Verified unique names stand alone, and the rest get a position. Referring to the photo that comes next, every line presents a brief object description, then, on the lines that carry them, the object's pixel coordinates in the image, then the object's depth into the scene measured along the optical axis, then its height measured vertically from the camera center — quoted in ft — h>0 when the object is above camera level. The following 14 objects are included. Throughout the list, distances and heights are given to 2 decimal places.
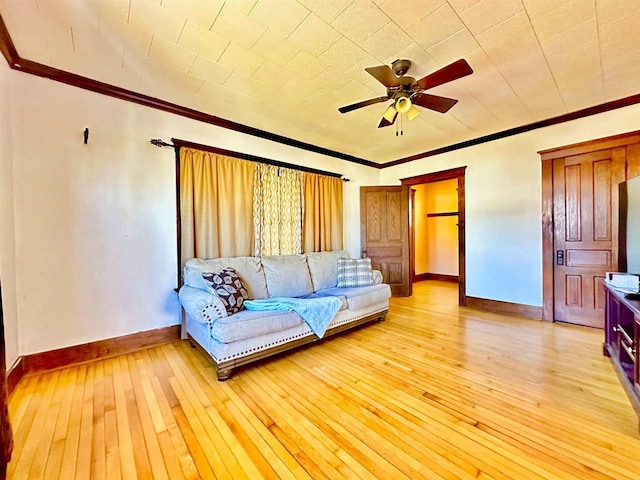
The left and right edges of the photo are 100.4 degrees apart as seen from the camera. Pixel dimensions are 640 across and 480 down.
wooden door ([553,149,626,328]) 10.71 +0.27
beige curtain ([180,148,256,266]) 10.39 +1.50
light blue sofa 7.48 -2.27
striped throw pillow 12.60 -1.62
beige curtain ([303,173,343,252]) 14.38 +1.50
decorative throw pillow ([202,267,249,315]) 8.31 -1.56
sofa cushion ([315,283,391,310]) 10.69 -2.32
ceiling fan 6.75 +4.25
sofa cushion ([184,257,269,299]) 9.43 -1.12
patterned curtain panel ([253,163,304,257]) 12.45 +1.45
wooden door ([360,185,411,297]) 17.35 +0.46
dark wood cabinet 5.73 -2.72
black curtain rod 9.99 +3.82
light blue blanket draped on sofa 8.83 -2.29
